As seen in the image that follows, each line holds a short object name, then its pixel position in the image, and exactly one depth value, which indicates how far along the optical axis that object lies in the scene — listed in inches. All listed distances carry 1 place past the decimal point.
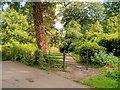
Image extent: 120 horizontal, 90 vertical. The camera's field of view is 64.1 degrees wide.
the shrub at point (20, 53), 205.1
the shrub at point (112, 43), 305.7
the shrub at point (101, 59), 228.8
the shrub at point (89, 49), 234.9
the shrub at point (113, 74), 172.4
